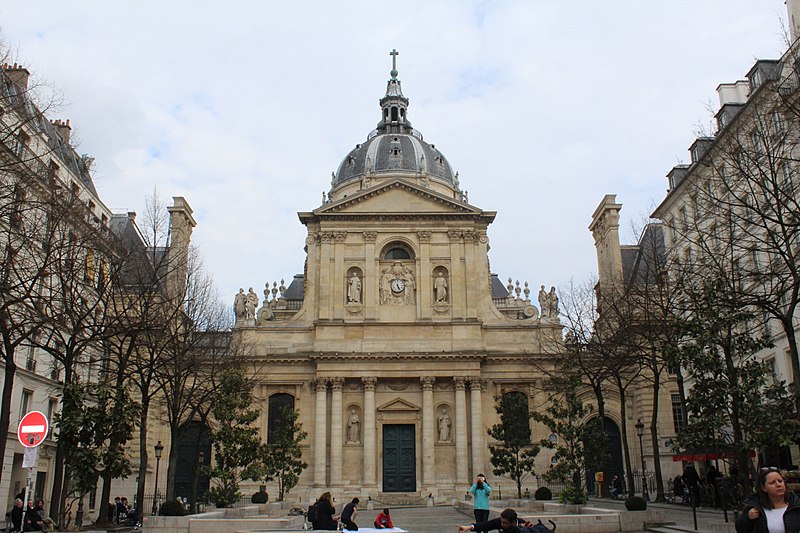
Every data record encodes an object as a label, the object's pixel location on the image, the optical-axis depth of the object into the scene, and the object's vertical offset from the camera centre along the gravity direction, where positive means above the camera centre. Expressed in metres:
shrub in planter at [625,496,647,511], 23.20 -0.87
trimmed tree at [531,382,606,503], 29.81 +1.35
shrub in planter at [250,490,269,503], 38.72 -0.97
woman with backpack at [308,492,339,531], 17.27 -0.81
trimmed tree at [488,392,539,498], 39.25 +1.80
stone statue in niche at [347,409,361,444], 48.25 +2.81
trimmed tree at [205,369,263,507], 30.81 +1.41
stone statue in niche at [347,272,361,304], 50.16 +11.56
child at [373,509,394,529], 20.17 -1.15
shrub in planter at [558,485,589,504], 26.08 -0.67
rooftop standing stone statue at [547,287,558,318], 51.19 +10.91
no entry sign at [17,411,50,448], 15.67 +0.94
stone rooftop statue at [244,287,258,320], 51.12 +10.94
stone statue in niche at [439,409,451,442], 48.34 +2.77
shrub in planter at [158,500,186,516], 24.56 -0.93
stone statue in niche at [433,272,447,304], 50.31 +11.53
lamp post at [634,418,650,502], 37.44 -0.89
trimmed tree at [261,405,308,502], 38.06 +1.18
